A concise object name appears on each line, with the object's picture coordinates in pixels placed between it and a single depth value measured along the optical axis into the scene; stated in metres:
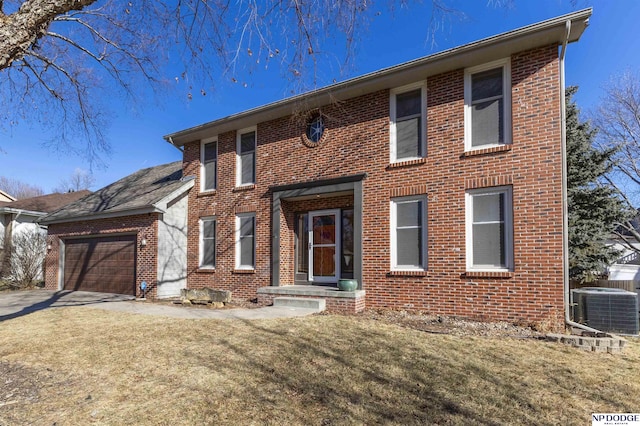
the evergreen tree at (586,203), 13.25
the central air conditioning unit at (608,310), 7.05
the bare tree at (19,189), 49.98
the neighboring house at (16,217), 17.32
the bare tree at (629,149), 18.36
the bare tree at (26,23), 3.92
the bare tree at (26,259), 15.95
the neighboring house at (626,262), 18.94
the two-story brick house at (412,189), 7.32
